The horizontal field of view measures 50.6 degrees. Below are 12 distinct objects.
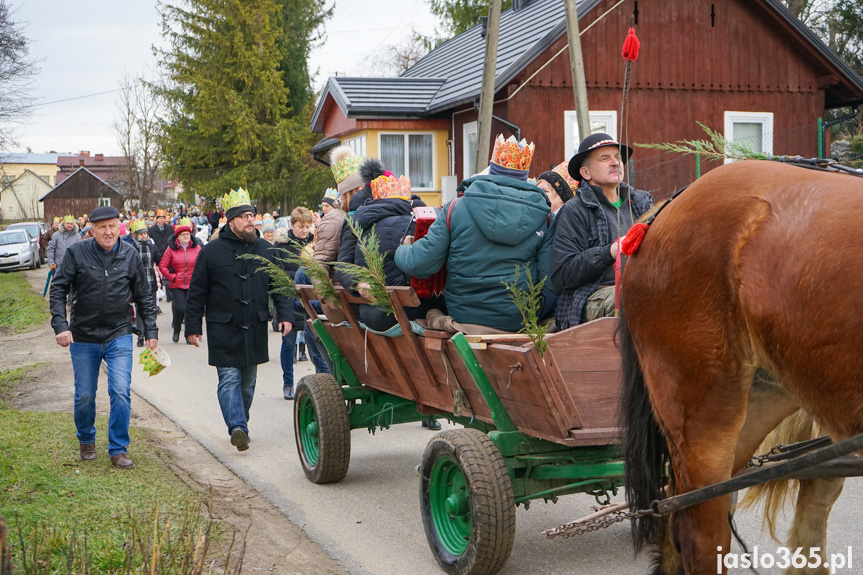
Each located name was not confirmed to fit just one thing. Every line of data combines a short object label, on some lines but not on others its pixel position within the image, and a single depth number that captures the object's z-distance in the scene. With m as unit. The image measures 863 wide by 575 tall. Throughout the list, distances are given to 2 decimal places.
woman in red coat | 14.25
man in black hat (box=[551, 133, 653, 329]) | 4.46
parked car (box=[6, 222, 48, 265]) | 39.91
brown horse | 2.74
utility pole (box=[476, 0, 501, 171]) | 11.82
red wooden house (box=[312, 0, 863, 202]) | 17.94
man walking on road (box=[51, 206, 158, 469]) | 6.78
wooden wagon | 4.08
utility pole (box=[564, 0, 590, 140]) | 11.57
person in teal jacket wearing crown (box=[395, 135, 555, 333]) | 4.77
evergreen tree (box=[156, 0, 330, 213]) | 33.19
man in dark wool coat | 7.36
